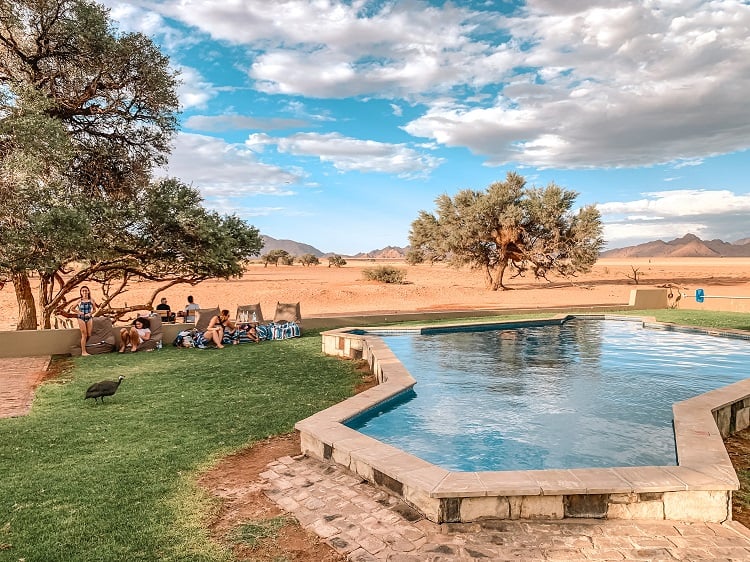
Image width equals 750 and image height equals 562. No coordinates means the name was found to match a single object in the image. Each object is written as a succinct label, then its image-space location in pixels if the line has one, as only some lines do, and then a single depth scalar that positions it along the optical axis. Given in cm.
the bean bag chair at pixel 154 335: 1431
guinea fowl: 830
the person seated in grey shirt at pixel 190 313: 1675
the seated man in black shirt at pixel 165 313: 1711
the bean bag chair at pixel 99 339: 1375
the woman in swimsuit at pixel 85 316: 1338
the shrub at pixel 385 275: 4666
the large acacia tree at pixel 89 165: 1368
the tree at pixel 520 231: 3812
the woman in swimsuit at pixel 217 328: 1448
